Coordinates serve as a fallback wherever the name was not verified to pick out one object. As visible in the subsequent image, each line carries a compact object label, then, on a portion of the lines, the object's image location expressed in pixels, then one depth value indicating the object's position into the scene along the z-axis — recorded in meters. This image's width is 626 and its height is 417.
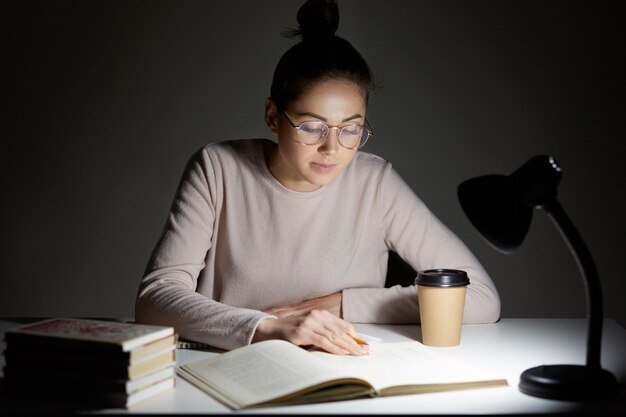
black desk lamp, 1.38
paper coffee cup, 1.72
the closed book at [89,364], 1.29
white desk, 1.28
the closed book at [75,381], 1.29
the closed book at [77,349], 1.29
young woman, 2.00
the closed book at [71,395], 1.29
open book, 1.32
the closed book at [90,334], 1.29
